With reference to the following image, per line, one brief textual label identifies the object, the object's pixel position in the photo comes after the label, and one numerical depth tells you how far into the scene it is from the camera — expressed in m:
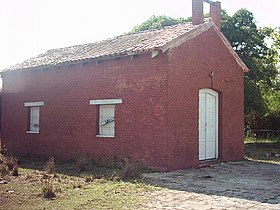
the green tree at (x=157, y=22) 26.03
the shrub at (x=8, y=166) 12.23
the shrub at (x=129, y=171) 11.45
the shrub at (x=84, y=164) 13.44
